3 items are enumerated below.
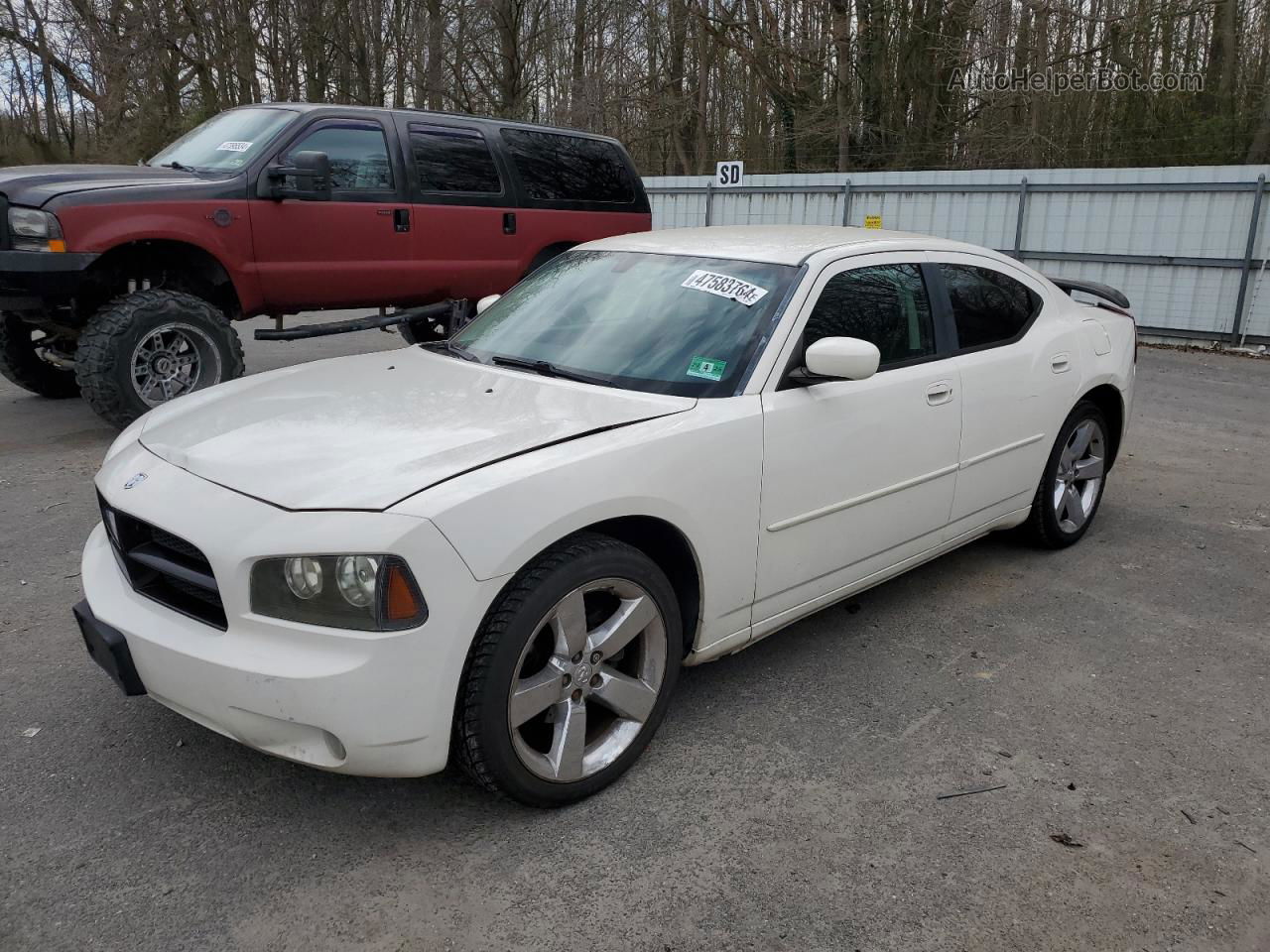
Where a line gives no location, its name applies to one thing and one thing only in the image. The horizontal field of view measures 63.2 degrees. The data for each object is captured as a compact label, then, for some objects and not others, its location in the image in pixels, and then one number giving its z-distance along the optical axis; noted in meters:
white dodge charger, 2.44
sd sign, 15.12
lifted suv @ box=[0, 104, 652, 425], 6.28
